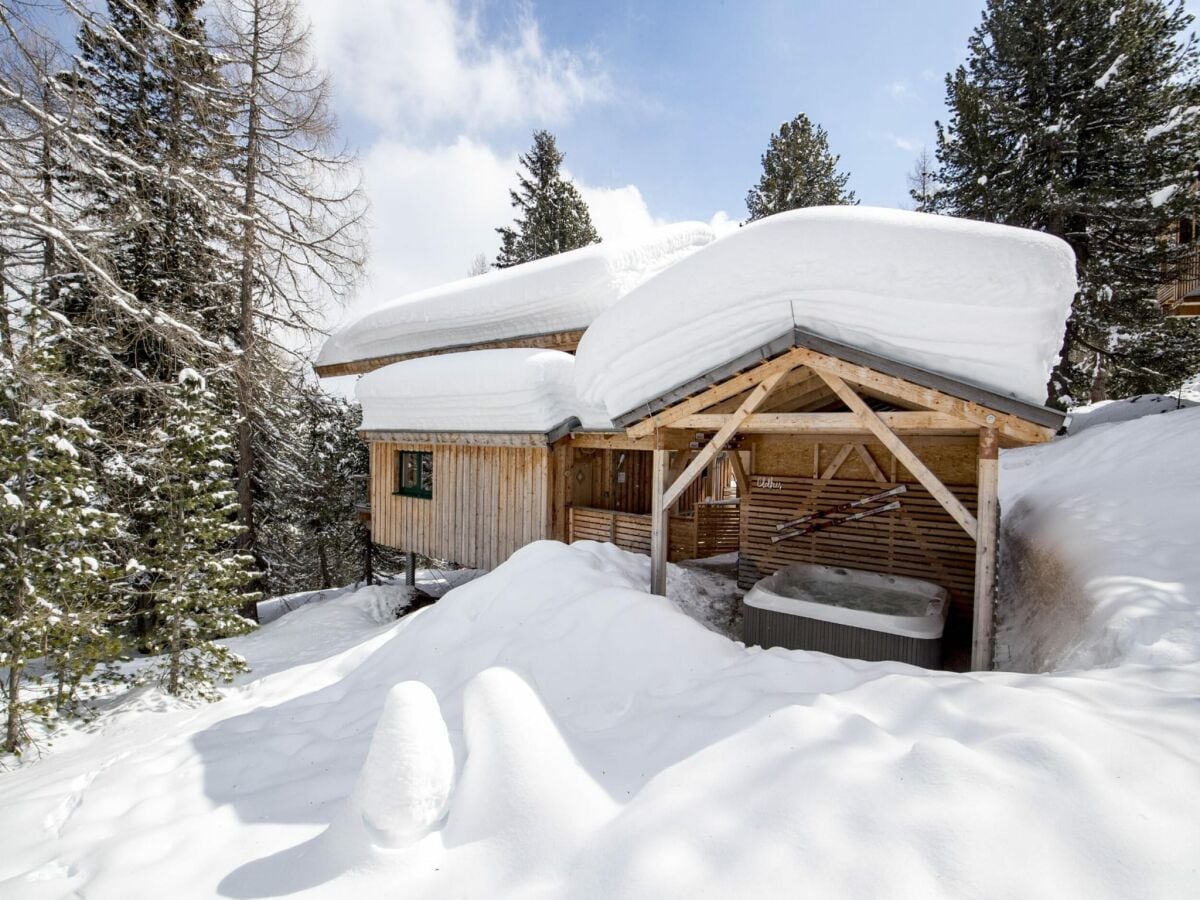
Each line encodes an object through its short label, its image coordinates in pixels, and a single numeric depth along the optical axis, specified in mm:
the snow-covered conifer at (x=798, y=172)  18531
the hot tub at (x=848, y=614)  4961
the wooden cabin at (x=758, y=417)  3902
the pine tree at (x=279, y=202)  10820
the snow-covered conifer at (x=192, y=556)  7527
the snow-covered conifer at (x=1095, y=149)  11562
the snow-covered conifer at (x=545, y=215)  22109
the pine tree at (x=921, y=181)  18273
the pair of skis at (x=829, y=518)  7230
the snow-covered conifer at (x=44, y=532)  6105
